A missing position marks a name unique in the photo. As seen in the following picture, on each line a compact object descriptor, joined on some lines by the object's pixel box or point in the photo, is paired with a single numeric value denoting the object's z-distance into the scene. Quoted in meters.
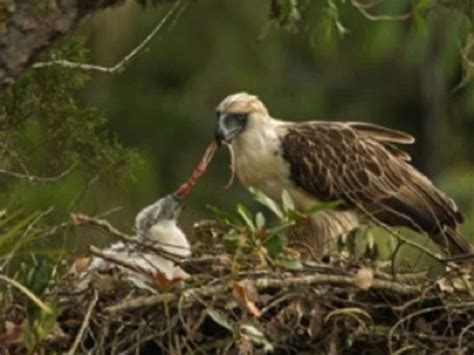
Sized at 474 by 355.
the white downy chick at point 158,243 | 15.73
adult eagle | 20.28
